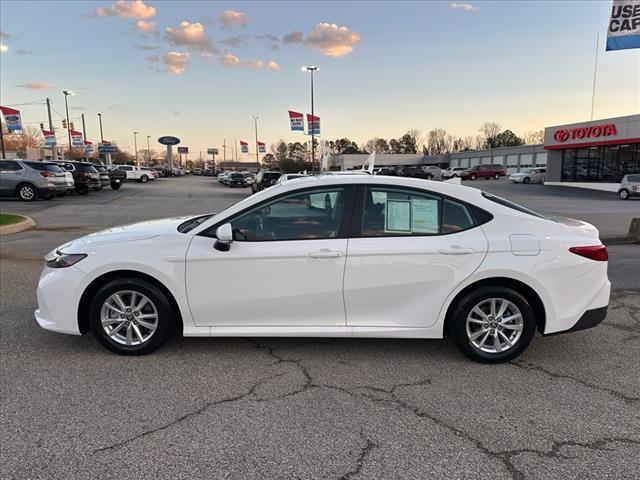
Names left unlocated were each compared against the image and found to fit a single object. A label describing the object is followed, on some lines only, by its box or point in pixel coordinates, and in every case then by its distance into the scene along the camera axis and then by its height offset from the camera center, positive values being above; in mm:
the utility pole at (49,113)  53031 +6087
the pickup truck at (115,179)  33656 -811
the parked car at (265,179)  32875 -937
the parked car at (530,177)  46000 -1446
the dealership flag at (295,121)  40219 +3667
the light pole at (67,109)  59594 +7345
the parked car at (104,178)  30256 -666
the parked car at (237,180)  44219 -1308
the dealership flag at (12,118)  34500 +3648
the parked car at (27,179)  20578 -461
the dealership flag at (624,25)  9164 +2608
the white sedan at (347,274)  3896 -889
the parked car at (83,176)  26516 -440
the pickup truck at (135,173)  48266 -590
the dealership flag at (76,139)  62156 +3767
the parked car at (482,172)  55062 -1091
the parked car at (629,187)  28141 -1546
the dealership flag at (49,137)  54000 +3521
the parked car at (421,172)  48191 -876
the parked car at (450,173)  53925 -1150
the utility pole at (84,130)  71250 +5657
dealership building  34281 +702
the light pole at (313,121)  40125 +3637
